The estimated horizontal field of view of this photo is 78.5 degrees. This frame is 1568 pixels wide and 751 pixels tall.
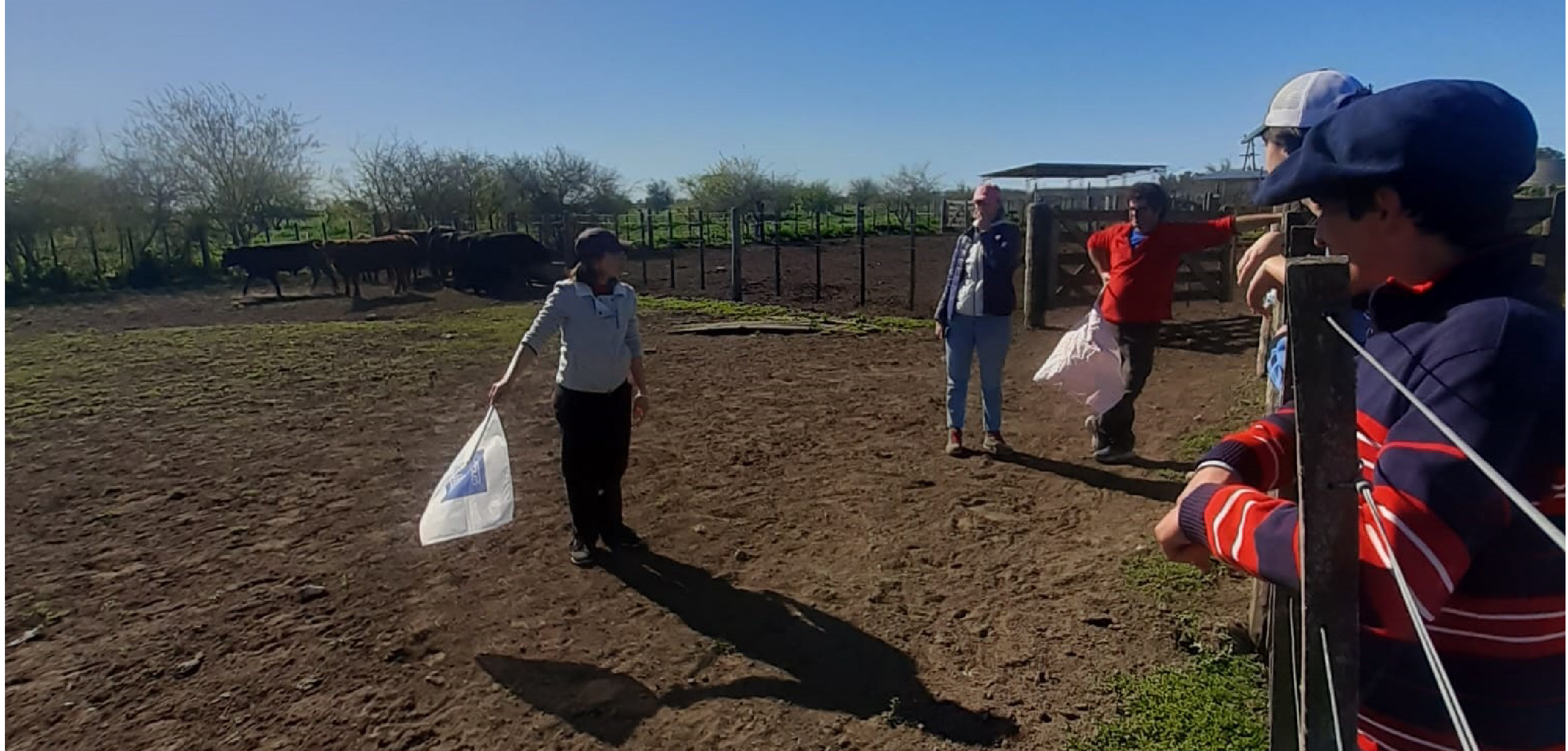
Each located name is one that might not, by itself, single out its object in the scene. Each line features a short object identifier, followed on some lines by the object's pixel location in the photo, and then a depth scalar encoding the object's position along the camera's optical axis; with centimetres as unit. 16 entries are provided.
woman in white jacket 412
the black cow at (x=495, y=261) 1895
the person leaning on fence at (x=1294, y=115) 226
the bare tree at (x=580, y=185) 3619
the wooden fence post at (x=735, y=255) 1483
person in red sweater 519
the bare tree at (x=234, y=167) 2845
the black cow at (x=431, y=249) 2038
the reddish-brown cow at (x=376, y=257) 1892
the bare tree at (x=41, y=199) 2247
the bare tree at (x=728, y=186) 4903
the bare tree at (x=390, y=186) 3228
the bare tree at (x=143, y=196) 2523
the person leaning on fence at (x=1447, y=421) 95
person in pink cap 530
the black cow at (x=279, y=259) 2069
